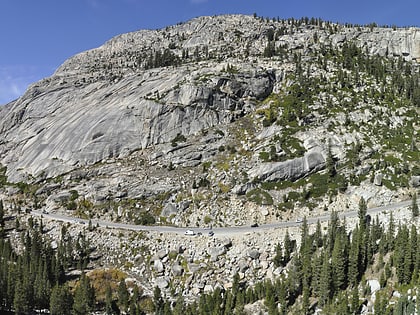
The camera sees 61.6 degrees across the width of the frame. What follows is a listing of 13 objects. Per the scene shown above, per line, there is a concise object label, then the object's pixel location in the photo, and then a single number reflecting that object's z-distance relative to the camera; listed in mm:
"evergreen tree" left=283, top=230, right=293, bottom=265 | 81688
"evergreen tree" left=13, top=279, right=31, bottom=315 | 74125
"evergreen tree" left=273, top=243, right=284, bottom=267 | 80812
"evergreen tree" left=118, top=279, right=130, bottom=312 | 77488
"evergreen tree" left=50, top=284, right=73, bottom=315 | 74312
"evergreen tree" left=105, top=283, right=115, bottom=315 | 76500
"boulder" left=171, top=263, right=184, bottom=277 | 84812
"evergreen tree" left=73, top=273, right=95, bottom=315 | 74188
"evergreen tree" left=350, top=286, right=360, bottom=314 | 63531
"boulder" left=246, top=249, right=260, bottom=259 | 84125
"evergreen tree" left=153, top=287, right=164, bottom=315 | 75925
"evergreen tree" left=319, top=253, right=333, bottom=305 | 69125
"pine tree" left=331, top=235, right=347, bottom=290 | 71375
